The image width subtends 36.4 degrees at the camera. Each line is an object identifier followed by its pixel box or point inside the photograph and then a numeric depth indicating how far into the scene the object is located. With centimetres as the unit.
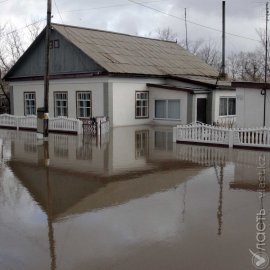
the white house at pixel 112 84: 2464
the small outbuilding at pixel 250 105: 1731
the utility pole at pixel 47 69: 1844
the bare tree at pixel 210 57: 7056
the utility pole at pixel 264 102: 1705
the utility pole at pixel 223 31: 3755
